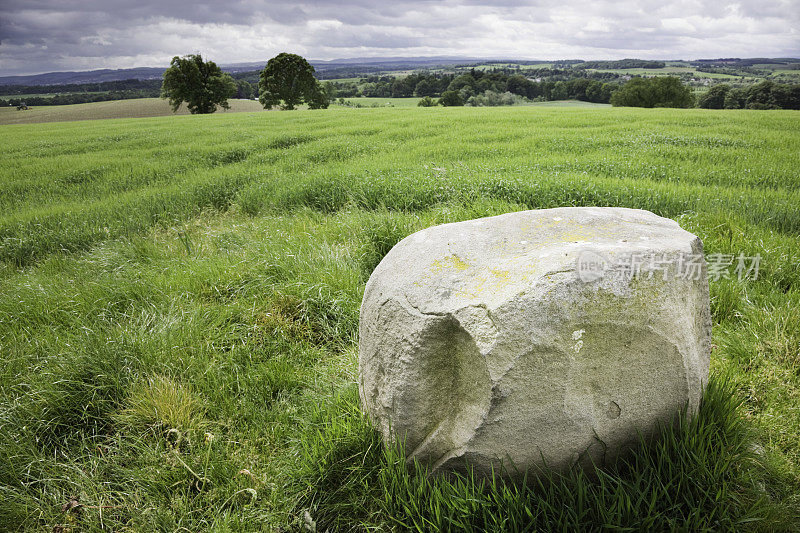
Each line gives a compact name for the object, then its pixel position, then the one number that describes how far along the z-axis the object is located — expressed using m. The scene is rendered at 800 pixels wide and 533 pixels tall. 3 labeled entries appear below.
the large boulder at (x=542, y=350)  2.27
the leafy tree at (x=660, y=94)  56.50
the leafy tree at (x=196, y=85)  46.22
